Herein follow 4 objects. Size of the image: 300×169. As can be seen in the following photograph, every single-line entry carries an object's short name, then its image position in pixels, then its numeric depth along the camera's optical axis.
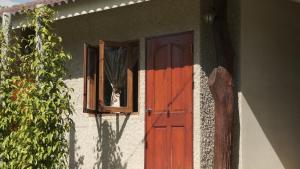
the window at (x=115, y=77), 9.39
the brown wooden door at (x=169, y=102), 8.62
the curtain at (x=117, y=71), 9.54
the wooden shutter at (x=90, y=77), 9.41
